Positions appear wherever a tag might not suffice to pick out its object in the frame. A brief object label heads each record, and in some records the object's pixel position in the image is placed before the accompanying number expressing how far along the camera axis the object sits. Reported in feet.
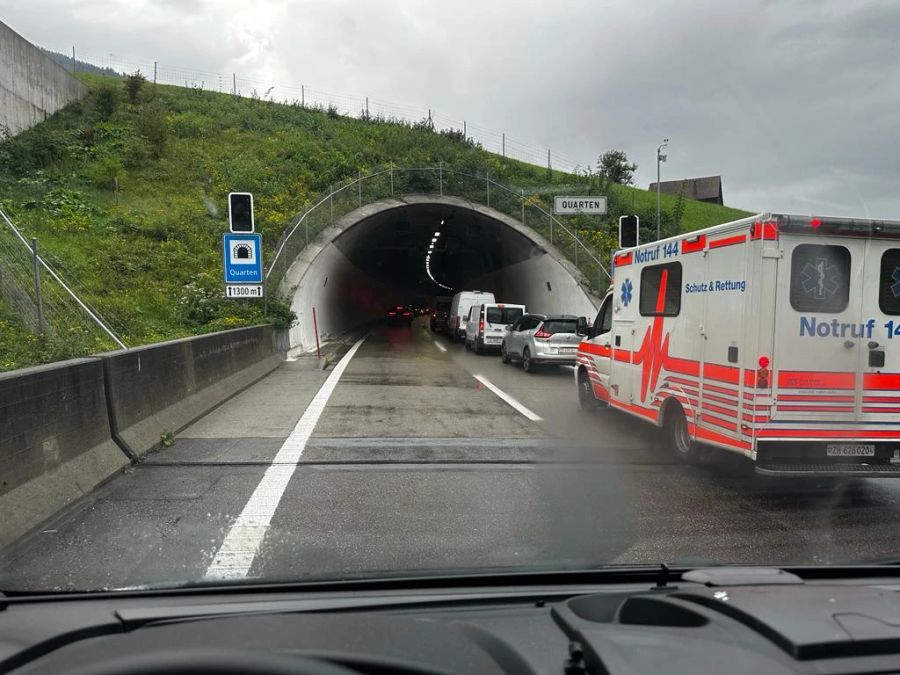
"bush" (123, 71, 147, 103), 141.28
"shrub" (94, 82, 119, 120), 129.08
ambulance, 22.76
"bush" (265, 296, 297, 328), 72.00
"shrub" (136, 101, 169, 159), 119.65
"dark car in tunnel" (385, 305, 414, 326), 165.58
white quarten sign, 72.54
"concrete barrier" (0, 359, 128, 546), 18.16
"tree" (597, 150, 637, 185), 269.23
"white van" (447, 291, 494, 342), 104.99
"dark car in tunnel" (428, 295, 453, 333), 134.62
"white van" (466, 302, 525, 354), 82.84
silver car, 62.54
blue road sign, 58.80
